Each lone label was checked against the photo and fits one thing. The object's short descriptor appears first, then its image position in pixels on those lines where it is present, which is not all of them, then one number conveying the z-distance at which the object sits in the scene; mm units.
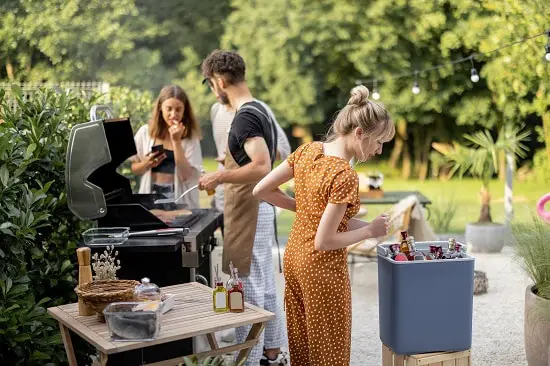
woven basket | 2842
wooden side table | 2639
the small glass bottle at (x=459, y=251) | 3385
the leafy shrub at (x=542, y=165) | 11609
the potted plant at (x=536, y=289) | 3922
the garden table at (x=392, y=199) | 7319
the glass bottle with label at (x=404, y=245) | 3387
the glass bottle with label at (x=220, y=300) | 2959
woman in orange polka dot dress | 2914
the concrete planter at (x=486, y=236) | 7977
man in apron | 3854
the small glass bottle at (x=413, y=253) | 3348
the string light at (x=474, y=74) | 5799
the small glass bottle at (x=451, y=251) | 3377
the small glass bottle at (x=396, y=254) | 3307
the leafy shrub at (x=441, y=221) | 9258
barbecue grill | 3643
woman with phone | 5059
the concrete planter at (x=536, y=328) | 3900
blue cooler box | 3283
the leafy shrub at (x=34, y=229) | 3236
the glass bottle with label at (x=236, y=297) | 2945
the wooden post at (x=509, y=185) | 9125
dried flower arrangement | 3143
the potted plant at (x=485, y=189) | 7996
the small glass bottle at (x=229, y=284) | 2971
